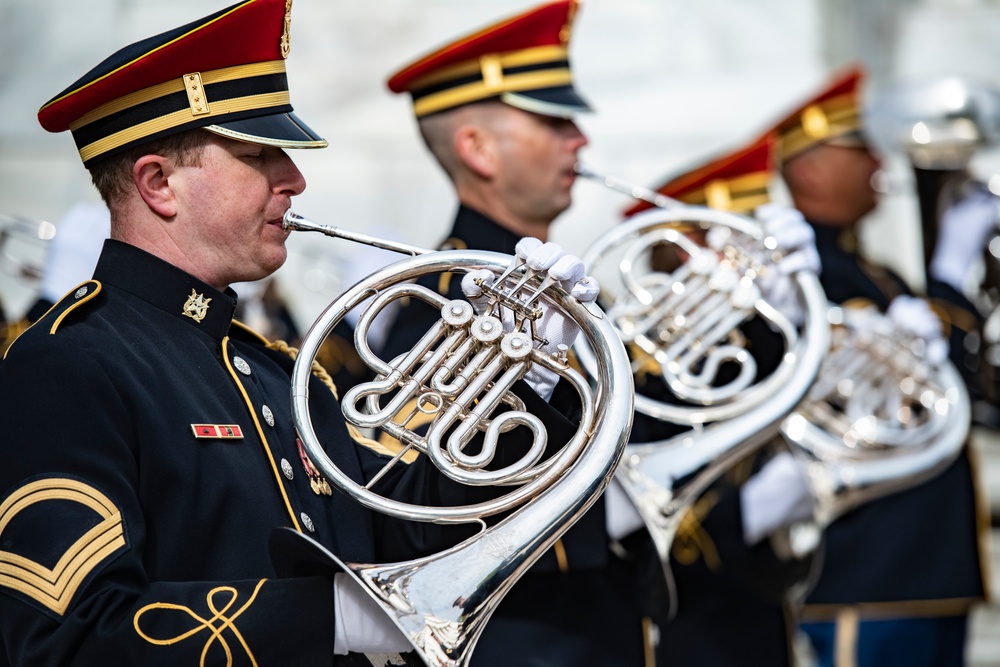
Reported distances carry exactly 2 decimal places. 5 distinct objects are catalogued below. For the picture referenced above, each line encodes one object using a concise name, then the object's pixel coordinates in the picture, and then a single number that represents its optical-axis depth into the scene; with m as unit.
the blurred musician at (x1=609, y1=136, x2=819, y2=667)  7.81
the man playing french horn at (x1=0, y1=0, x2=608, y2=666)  3.72
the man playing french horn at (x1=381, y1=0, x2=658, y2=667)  6.30
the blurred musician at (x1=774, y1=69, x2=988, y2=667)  9.83
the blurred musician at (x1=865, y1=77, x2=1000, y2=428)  10.71
